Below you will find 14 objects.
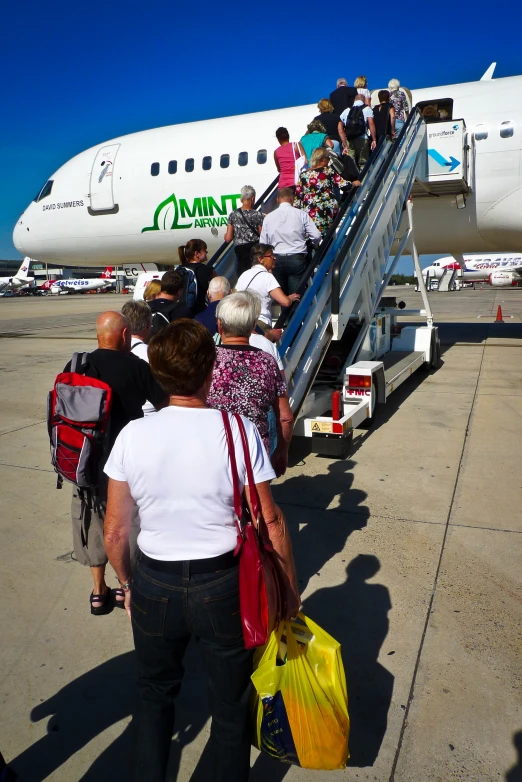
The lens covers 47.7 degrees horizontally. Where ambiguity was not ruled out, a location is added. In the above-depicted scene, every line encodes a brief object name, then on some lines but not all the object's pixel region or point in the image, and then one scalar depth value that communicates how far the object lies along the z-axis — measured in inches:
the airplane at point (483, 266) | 1921.8
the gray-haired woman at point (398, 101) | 353.7
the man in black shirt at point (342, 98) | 328.5
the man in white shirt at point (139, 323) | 145.4
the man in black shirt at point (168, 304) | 180.7
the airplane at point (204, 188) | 391.9
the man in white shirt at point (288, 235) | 215.8
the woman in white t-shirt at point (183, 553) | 70.6
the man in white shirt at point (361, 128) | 311.3
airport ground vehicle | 209.8
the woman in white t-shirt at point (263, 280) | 186.5
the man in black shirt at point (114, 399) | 115.9
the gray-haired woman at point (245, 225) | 254.5
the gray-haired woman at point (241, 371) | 118.0
